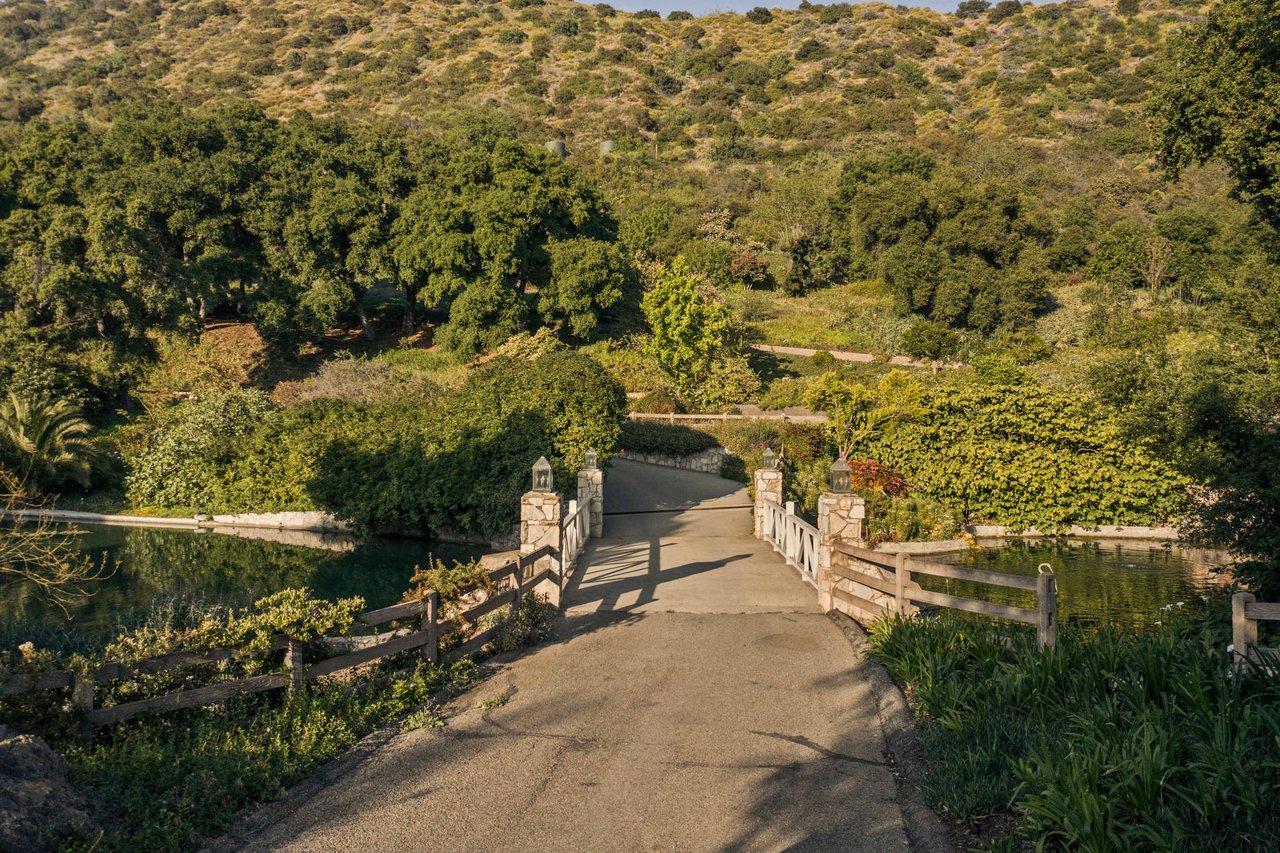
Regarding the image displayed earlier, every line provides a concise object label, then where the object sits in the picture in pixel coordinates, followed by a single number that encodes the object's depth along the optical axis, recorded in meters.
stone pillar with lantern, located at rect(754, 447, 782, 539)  19.45
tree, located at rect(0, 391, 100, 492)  26.88
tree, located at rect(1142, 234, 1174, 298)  46.00
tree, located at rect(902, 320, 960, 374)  42.88
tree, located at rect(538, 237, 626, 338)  42.97
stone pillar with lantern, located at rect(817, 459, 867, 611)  12.49
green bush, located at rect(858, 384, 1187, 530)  23.14
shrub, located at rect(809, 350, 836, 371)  42.25
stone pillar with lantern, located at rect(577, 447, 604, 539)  20.03
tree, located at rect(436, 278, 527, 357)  41.19
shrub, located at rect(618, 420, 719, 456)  31.53
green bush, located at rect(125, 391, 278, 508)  27.16
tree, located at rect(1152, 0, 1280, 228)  15.56
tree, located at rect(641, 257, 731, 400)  36.62
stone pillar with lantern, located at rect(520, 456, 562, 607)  13.12
